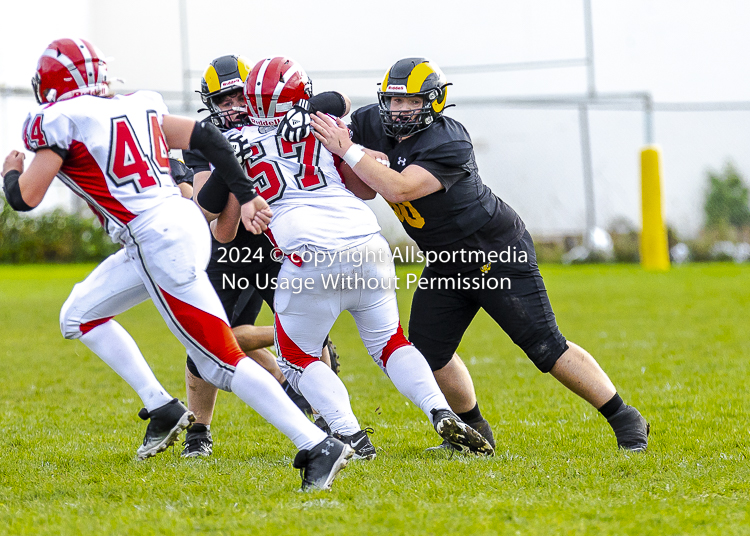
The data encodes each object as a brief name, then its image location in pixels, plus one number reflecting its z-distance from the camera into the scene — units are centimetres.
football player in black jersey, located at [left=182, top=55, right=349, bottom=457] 752
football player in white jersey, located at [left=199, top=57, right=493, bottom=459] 698
